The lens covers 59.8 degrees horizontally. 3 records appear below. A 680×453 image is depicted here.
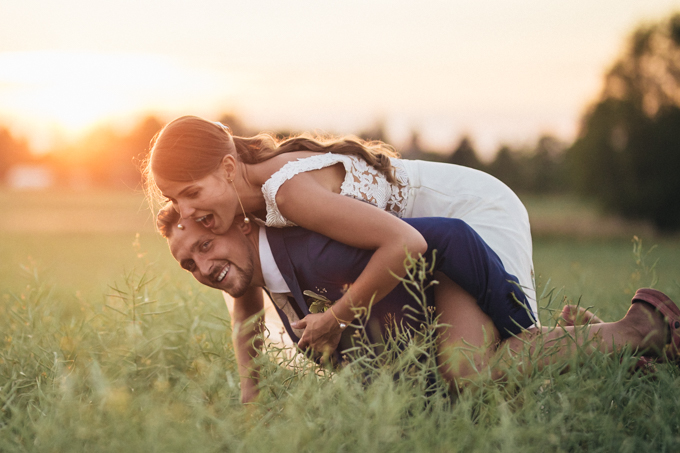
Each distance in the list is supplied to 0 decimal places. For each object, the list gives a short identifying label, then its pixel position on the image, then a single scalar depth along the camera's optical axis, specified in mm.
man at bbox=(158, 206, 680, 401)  2807
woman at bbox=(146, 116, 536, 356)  2703
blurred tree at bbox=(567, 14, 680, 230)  19859
